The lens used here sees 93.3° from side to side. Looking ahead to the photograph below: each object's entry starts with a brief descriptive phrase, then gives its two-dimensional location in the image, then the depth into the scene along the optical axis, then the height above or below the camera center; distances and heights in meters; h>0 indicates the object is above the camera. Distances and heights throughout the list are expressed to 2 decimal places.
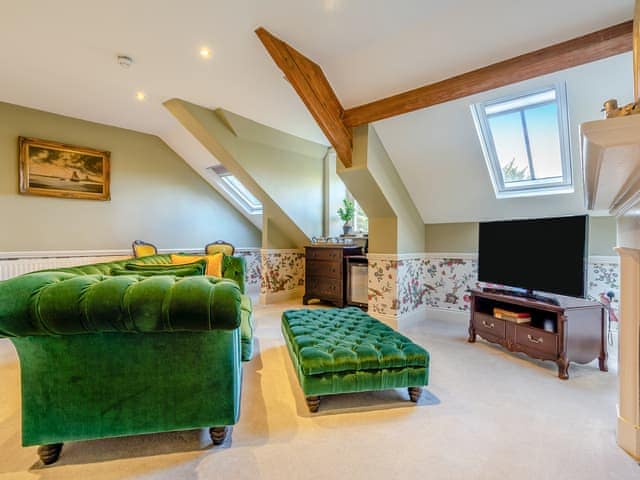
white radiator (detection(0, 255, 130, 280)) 3.72 -0.35
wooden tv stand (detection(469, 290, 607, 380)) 2.31 -0.74
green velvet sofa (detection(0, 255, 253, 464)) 1.28 -0.54
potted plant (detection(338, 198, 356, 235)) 4.73 +0.40
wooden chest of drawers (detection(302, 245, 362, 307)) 4.36 -0.49
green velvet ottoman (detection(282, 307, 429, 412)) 1.81 -0.77
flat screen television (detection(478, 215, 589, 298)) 2.43 -0.11
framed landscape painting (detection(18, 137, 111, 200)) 3.92 +0.93
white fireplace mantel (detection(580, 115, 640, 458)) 1.22 -0.15
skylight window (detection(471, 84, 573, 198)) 2.64 +0.96
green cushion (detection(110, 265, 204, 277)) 1.90 -0.22
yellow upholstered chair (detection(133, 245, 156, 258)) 4.52 -0.18
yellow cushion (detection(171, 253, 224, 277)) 2.99 -0.23
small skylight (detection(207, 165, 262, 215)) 5.34 +0.93
